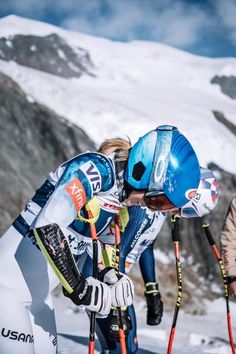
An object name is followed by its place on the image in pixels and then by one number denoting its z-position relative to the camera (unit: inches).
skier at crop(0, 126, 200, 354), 96.2
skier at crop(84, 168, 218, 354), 165.0
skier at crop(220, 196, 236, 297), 205.2
